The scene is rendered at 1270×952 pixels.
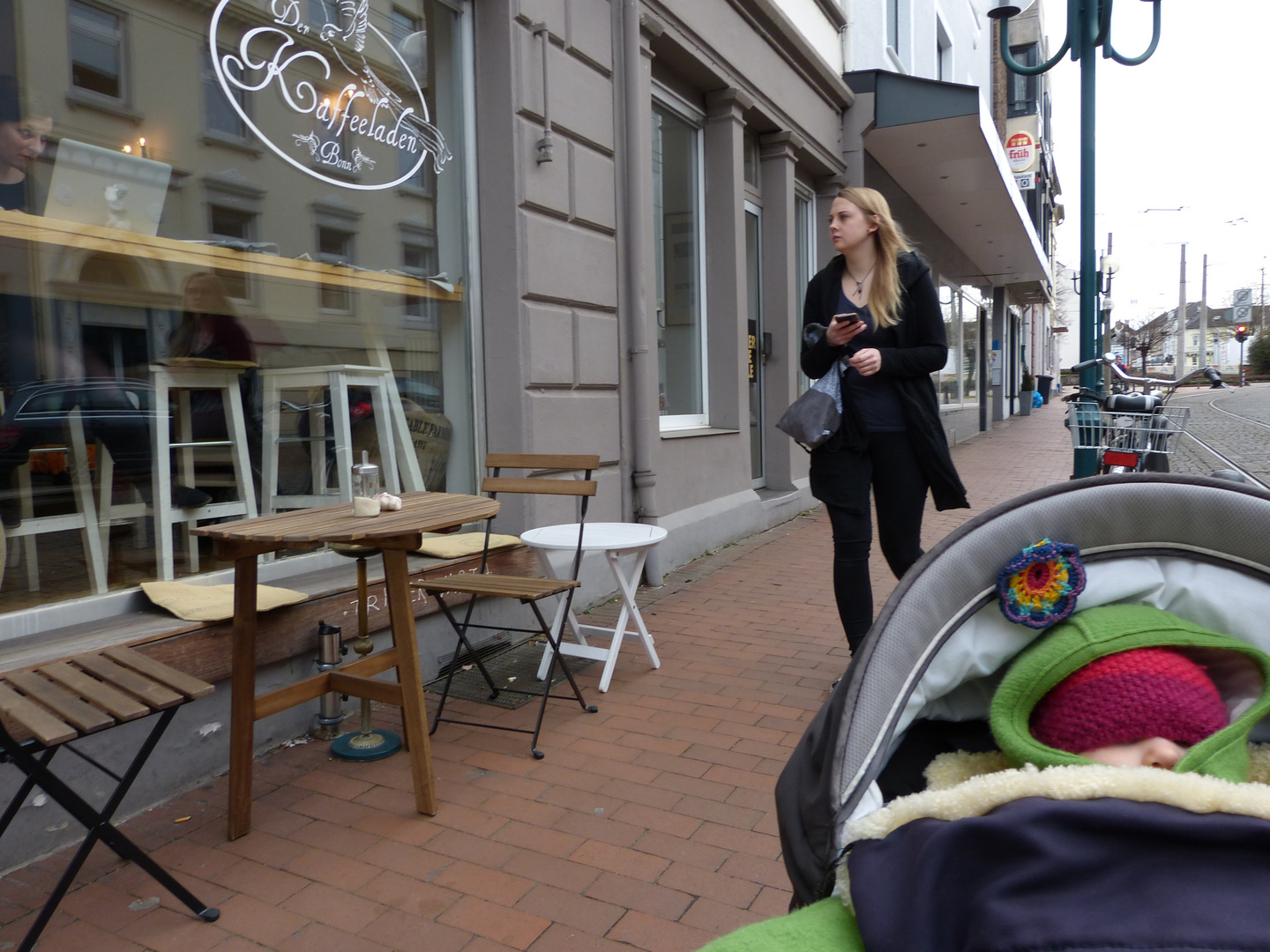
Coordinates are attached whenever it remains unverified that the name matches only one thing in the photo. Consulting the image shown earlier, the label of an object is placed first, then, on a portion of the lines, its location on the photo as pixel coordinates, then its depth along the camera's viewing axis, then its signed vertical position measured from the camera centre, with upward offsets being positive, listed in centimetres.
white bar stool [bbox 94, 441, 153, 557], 357 -34
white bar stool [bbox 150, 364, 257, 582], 378 -13
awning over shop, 1016 +311
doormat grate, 408 -122
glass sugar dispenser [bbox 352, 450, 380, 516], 313 -23
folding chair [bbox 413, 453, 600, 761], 355 -67
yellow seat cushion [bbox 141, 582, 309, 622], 328 -67
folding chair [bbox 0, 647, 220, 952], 206 -65
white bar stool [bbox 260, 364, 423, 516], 430 -9
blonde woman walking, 364 -2
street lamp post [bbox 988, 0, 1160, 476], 586 +206
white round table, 404 -63
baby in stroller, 94 -49
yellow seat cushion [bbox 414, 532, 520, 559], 443 -65
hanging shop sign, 2574 +677
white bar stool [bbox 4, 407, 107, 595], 333 -34
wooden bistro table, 275 -69
